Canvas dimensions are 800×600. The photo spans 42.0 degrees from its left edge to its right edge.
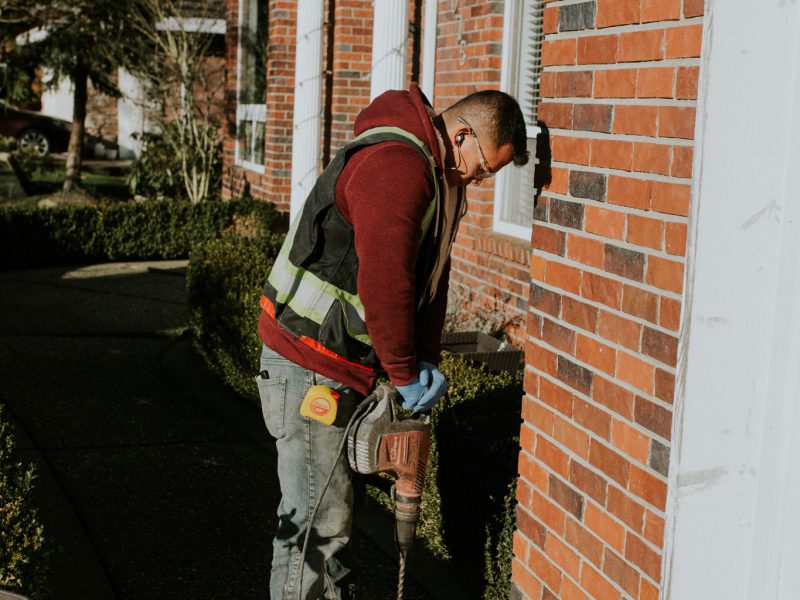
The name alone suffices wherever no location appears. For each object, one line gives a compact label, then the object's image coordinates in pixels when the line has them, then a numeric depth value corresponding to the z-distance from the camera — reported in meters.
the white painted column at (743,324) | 2.18
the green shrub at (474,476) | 3.98
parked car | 26.45
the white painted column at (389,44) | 6.82
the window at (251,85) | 12.98
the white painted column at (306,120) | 8.30
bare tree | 14.42
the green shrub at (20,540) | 3.22
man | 2.84
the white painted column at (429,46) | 7.64
